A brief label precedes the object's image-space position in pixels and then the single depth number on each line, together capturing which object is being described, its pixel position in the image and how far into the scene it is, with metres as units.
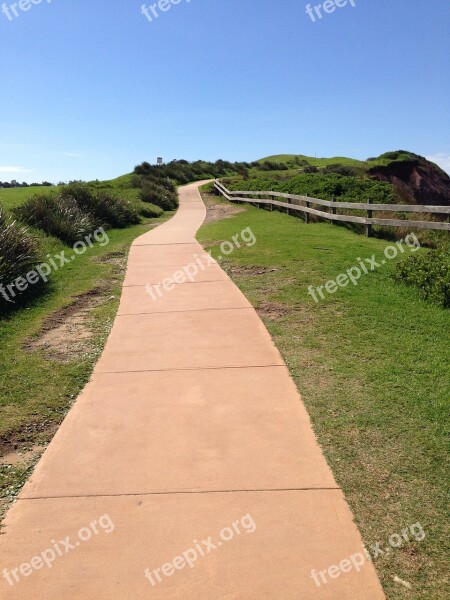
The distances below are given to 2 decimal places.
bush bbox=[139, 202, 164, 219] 24.84
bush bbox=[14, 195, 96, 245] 15.09
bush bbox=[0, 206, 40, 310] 9.08
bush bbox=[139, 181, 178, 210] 30.16
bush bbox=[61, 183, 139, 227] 19.40
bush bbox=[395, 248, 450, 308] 7.62
